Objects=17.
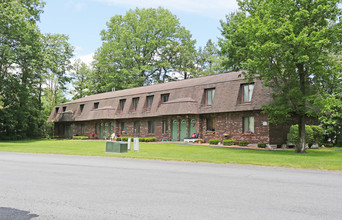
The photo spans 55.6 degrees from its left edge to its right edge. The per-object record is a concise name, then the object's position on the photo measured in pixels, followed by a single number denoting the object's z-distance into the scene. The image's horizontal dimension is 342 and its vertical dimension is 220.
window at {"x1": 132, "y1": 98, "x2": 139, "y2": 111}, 40.44
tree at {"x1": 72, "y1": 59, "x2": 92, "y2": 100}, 69.38
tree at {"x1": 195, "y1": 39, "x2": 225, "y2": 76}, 62.94
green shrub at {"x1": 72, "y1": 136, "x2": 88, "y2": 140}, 44.50
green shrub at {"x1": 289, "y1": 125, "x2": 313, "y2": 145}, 25.14
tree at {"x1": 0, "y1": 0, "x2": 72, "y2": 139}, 35.75
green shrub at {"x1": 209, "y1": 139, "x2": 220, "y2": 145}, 29.48
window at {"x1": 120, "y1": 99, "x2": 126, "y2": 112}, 42.25
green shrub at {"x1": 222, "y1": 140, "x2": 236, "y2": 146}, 28.44
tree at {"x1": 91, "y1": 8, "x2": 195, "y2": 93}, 58.62
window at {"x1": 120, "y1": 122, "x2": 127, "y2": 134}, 41.88
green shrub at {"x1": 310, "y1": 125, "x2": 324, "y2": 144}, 27.50
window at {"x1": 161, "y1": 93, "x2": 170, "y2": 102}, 37.05
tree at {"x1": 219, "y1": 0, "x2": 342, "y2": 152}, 20.25
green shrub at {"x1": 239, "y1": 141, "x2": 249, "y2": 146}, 27.94
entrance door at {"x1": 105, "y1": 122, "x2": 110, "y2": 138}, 44.10
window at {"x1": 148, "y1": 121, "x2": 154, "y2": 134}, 38.16
